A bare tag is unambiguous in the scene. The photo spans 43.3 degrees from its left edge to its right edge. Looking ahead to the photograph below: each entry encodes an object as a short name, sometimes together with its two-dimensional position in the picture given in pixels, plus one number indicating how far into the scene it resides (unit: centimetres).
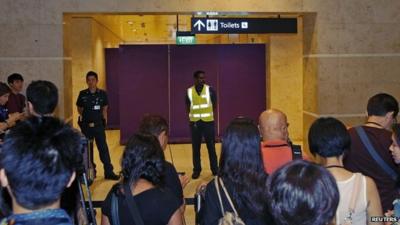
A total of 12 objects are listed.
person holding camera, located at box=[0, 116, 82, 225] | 139
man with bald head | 300
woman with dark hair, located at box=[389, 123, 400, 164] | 279
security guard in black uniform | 726
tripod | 273
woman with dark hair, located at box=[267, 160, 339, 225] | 148
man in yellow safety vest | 762
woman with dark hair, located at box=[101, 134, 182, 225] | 227
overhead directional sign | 714
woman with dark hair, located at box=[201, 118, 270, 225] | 225
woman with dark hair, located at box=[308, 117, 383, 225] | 228
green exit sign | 825
